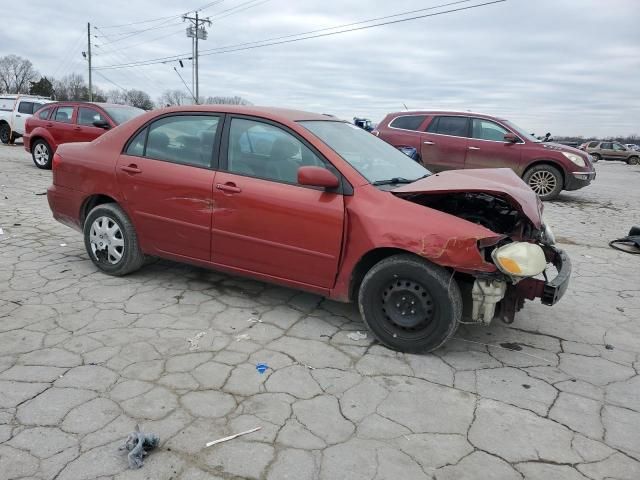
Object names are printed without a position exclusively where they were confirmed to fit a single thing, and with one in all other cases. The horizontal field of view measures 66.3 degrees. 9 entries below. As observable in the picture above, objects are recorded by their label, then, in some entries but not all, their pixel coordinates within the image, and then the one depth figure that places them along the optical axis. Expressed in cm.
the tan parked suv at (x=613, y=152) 3547
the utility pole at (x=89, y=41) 5087
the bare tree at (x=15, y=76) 8688
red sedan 313
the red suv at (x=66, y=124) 1059
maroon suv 1017
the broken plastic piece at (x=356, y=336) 354
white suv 1705
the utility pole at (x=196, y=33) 4156
